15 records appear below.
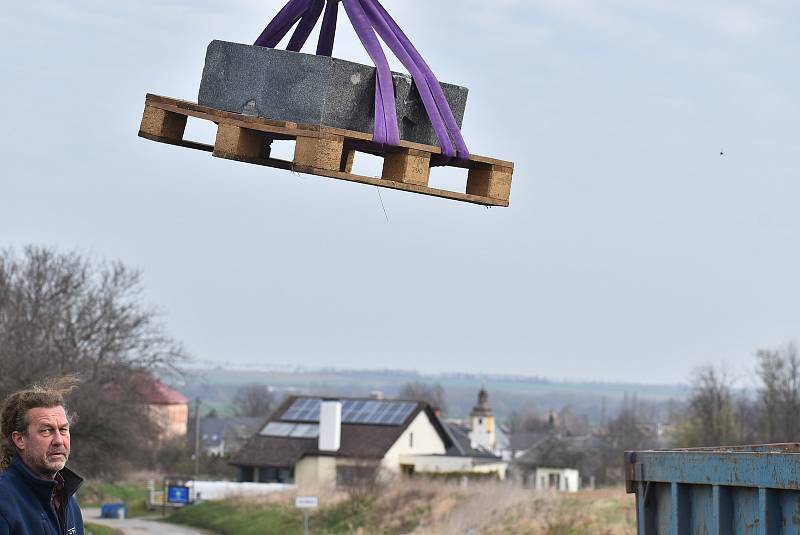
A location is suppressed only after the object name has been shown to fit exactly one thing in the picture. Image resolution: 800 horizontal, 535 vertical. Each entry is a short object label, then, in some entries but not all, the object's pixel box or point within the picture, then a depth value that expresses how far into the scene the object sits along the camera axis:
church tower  131.62
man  4.91
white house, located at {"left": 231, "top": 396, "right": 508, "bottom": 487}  68.81
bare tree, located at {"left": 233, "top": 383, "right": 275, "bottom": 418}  192.44
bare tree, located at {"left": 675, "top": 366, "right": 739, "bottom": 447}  86.25
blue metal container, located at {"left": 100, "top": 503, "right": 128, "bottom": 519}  56.69
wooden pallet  6.58
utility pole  83.38
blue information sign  60.00
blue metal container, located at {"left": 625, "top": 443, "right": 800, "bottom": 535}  6.39
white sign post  32.76
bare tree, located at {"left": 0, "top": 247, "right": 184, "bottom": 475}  44.69
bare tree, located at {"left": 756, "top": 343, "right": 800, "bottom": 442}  83.12
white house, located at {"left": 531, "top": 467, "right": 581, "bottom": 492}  84.56
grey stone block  6.70
